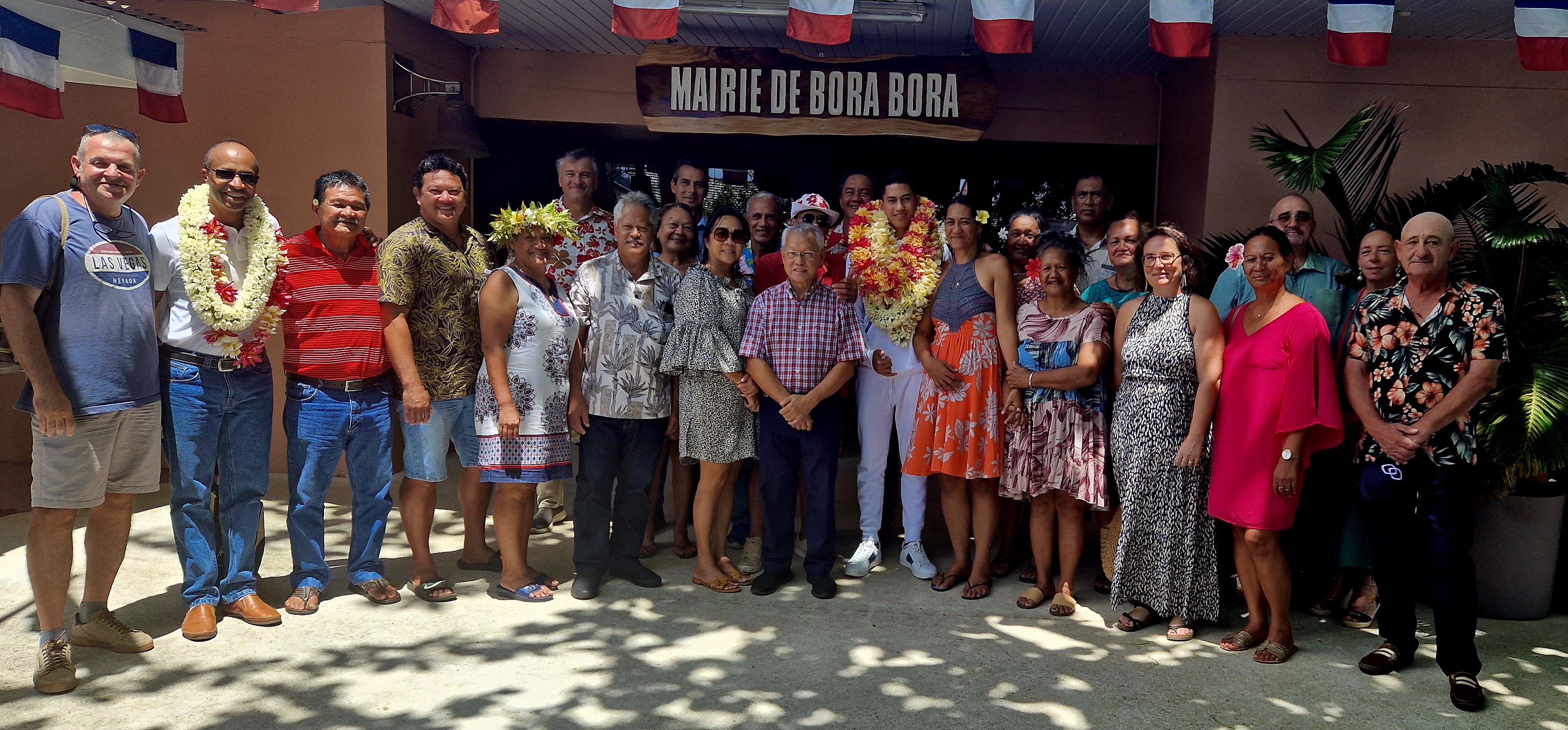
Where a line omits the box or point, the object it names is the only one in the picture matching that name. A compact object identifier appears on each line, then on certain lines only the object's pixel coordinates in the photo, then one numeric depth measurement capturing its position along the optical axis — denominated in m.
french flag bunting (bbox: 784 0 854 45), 5.61
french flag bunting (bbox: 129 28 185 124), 5.99
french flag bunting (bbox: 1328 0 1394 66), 5.50
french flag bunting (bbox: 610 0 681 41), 5.54
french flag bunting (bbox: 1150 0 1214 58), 5.55
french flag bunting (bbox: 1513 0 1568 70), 5.59
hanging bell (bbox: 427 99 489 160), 6.84
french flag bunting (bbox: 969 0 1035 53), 5.62
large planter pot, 4.64
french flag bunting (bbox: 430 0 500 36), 5.47
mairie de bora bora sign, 7.41
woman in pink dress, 3.95
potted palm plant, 4.11
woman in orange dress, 4.81
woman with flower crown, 4.48
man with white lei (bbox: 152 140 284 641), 4.02
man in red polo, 4.28
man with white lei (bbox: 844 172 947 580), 5.03
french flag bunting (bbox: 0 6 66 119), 5.17
